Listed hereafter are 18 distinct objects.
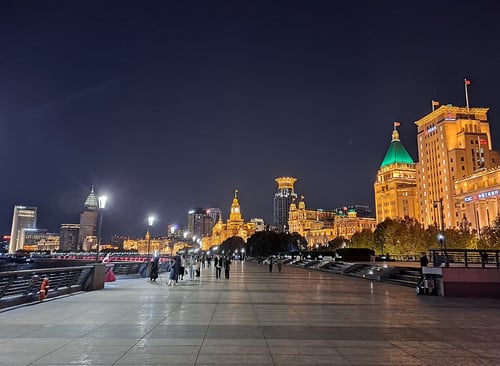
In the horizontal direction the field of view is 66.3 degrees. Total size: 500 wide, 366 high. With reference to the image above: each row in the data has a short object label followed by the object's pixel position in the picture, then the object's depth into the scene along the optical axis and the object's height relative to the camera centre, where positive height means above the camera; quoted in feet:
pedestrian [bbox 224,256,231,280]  102.27 -3.66
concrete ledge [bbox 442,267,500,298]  61.77 -4.31
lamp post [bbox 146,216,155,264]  125.39 +10.81
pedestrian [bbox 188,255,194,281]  100.43 -4.51
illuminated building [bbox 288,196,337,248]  621.72 +30.26
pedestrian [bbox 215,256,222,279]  106.29 -4.76
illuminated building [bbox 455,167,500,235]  282.97 +44.77
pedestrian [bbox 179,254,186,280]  90.32 -3.93
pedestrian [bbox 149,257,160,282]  92.17 -4.21
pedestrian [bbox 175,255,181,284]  82.02 -2.72
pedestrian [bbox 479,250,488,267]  64.22 -0.44
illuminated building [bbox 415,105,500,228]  370.12 +100.43
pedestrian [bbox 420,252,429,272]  76.18 -1.19
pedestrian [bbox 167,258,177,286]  81.05 -4.51
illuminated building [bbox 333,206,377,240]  593.42 +47.10
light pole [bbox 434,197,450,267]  64.80 +0.52
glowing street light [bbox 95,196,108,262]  79.77 +10.41
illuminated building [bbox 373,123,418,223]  506.07 +94.95
